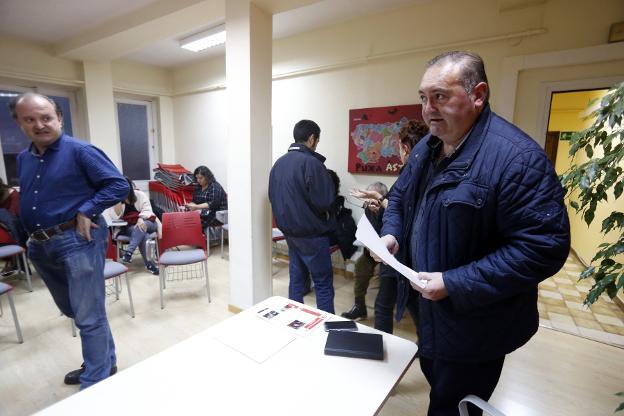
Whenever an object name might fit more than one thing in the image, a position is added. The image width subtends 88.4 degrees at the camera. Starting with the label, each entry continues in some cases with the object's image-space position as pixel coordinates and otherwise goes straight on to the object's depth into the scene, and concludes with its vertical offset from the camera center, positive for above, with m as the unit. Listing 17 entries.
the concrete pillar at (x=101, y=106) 4.39 +0.65
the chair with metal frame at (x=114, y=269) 2.52 -0.92
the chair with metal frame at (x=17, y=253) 3.12 -0.97
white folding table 0.85 -0.66
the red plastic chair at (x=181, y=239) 2.93 -0.80
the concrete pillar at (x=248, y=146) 2.47 +0.07
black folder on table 1.06 -0.64
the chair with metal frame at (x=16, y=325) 2.36 -1.26
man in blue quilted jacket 0.80 -0.21
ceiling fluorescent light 3.66 +1.39
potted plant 1.37 -0.08
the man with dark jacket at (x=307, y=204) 2.19 -0.33
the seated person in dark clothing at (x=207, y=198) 4.41 -0.61
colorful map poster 3.28 +0.20
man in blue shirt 1.62 -0.29
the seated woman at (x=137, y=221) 3.58 -0.77
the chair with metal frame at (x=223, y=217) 4.23 -0.82
